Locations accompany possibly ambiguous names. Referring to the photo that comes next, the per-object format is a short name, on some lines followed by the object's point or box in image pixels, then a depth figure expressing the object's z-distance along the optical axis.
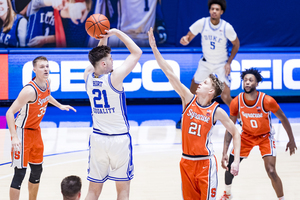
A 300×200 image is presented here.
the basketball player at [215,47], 17.31
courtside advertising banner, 22.33
